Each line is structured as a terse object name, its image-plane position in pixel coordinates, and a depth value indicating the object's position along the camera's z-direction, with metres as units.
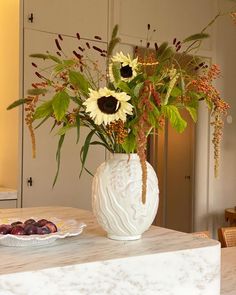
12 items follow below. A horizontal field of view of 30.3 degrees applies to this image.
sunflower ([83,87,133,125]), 1.08
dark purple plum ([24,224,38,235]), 1.15
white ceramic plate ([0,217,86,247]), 1.10
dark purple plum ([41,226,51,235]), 1.16
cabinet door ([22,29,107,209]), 3.20
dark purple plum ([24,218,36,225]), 1.22
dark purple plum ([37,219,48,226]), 1.21
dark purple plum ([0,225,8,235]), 1.15
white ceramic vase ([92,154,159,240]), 1.15
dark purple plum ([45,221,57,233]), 1.18
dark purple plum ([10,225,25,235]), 1.14
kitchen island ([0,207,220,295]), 0.92
